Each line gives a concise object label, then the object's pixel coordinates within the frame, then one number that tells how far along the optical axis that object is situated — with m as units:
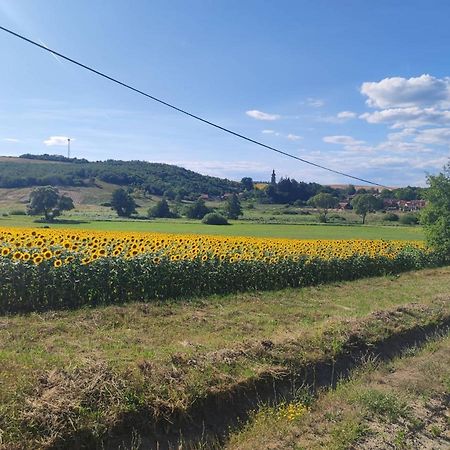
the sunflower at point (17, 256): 9.41
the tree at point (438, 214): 22.86
